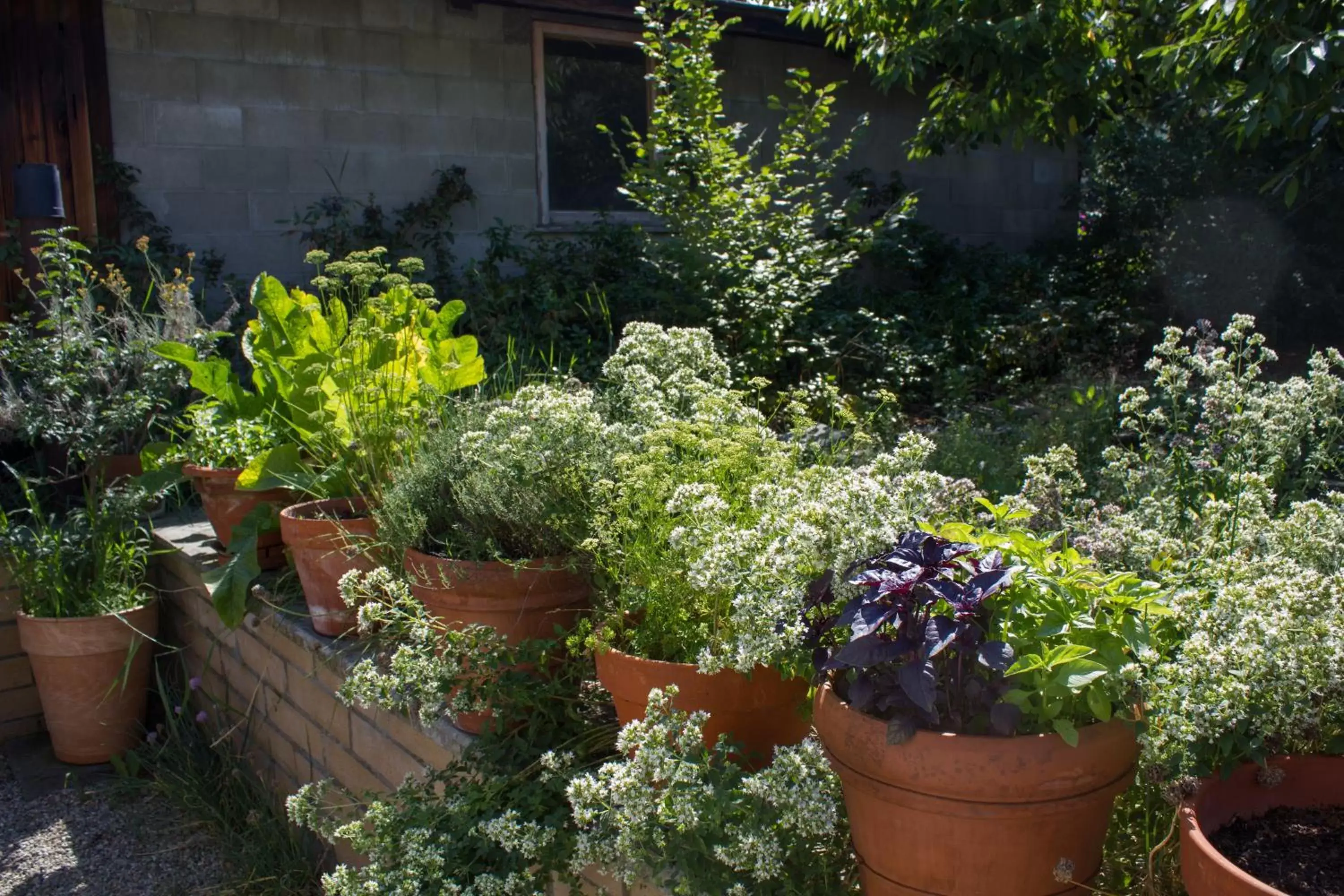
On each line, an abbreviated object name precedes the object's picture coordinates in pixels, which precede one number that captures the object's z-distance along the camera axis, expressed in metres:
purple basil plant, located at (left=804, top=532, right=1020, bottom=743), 1.57
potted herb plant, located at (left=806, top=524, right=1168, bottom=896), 1.56
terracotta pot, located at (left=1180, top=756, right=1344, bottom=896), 1.45
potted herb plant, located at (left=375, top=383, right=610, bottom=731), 2.42
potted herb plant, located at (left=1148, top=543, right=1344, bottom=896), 1.48
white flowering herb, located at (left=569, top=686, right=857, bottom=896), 1.70
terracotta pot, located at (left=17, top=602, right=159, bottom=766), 3.74
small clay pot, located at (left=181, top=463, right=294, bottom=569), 3.50
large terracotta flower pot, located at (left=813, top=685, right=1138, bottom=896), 1.56
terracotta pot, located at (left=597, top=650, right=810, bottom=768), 2.03
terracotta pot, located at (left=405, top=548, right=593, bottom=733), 2.45
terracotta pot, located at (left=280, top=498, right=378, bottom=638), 2.92
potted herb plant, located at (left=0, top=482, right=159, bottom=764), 3.76
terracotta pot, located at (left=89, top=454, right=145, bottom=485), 4.69
